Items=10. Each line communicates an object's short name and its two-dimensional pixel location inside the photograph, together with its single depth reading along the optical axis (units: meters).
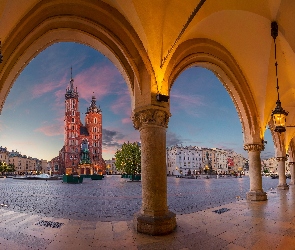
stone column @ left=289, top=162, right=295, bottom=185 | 20.28
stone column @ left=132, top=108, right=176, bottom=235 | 5.40
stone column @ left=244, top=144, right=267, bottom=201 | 10.48
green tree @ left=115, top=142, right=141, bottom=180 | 34.50
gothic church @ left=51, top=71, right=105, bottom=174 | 70.81
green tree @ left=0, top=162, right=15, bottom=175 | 77.97
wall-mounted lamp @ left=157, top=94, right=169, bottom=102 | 5.79
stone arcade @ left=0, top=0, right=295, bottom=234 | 5.39
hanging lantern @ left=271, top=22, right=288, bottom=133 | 6.91
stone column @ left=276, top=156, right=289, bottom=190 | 16.72
